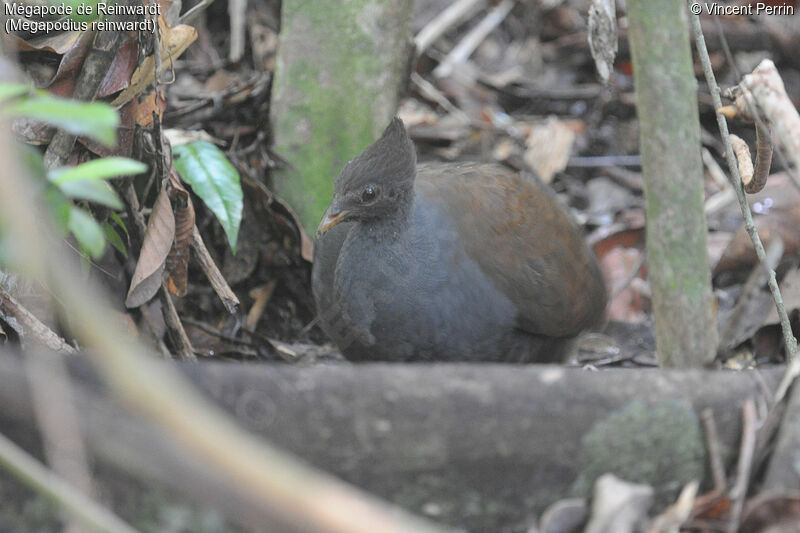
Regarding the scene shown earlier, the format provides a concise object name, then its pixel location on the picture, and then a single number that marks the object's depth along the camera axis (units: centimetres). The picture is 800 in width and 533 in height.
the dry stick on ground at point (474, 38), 1353
